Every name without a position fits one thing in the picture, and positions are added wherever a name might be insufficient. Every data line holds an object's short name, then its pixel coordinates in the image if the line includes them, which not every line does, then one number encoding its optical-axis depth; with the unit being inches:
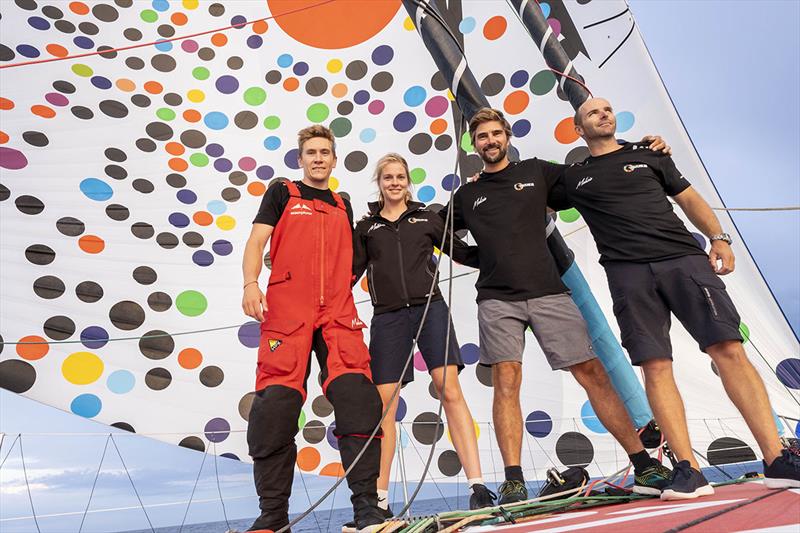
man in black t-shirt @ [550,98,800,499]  71.5
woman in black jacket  84.8
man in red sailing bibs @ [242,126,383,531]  68.1
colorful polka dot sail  144.5
